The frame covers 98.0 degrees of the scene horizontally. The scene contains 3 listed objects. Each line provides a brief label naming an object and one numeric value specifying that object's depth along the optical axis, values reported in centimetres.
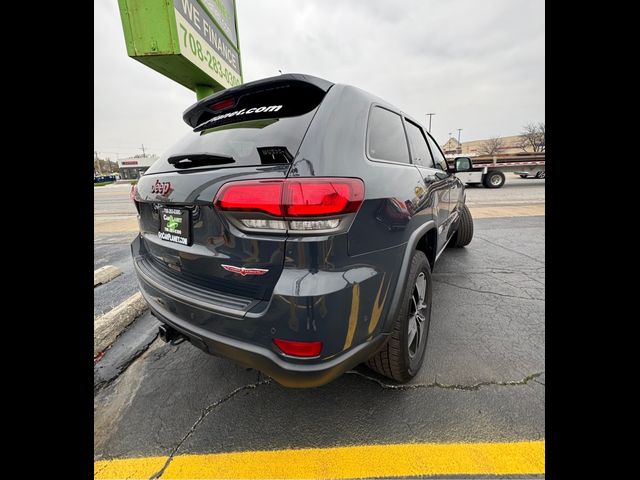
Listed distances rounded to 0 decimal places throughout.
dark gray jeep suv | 111
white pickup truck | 1532
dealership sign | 313
